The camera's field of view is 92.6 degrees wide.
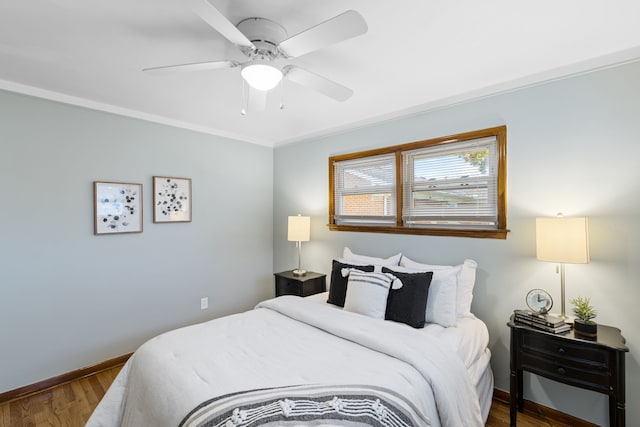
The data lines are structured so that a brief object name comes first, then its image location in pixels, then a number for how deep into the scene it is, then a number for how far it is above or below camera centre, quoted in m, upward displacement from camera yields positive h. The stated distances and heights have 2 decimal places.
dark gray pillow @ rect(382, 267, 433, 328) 2.17 -0.61
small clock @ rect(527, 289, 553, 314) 2.09 -0.60
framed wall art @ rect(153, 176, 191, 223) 3.21 +0.21
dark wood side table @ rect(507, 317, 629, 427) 1.69 -0.87
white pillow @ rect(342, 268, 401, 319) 2.26 -0.58
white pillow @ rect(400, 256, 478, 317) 2.35 -0.55
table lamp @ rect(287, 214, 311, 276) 3.56 -0.14
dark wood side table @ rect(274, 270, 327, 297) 3.37 -0.76
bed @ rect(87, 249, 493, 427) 1.26 -0.77
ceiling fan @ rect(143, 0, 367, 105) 1.28 +0.84
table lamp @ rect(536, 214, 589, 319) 1.87 -0.17
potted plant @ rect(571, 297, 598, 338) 1.83 -0.65
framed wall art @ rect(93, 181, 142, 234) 2.83 +0.12
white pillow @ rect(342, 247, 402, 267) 2.80 -0.41
